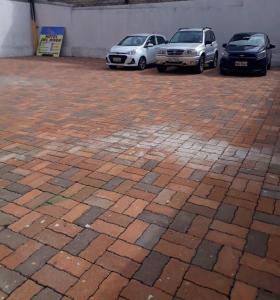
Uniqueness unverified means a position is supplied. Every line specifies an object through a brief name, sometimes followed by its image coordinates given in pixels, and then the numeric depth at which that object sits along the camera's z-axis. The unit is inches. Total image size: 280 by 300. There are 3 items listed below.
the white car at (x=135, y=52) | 564.4
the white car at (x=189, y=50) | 515.5
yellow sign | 817.5
